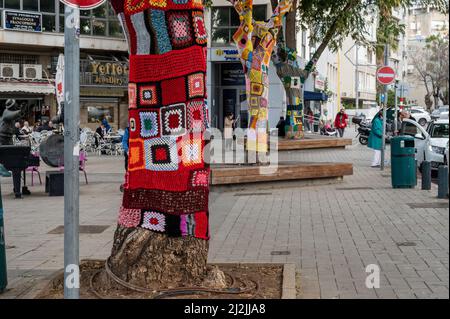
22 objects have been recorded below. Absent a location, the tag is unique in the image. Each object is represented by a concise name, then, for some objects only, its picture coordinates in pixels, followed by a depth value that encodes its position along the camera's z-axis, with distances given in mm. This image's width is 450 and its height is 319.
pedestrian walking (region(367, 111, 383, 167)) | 19391
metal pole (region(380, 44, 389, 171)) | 18922
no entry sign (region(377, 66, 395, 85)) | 19703
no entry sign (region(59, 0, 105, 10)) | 3979
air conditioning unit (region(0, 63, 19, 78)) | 34594
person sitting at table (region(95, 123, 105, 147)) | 29392
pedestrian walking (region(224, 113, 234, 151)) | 27953
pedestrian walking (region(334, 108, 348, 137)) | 36281
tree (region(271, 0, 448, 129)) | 23391
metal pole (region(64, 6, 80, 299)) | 3861
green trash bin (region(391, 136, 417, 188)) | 14070
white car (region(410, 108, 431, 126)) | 42625
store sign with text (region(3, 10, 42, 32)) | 34375
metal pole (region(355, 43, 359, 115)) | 62306
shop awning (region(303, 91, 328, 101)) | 39281
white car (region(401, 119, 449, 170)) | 16719
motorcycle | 33562
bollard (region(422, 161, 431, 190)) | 13570
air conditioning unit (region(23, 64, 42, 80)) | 35406
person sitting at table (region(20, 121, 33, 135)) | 28567
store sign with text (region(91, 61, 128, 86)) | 37009
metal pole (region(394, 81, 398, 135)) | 23022
